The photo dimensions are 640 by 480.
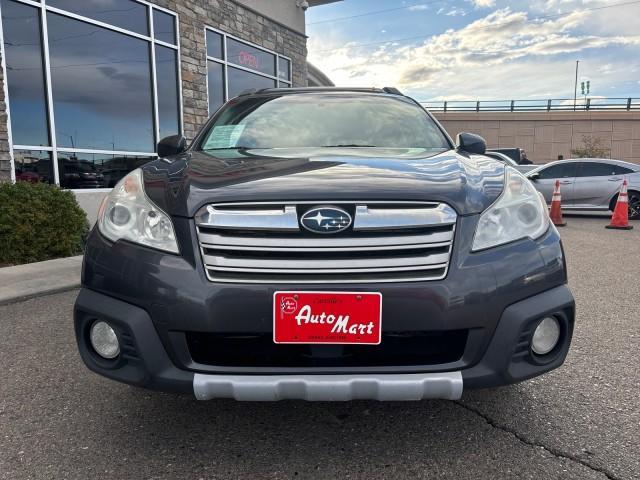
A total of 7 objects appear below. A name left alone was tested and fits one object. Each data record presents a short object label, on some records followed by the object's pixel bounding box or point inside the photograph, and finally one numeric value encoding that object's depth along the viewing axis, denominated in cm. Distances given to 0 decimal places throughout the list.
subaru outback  166
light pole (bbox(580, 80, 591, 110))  7581
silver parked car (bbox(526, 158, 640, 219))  1062
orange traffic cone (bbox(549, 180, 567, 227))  951
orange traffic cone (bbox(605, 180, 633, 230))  918
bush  544
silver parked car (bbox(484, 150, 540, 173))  1465
